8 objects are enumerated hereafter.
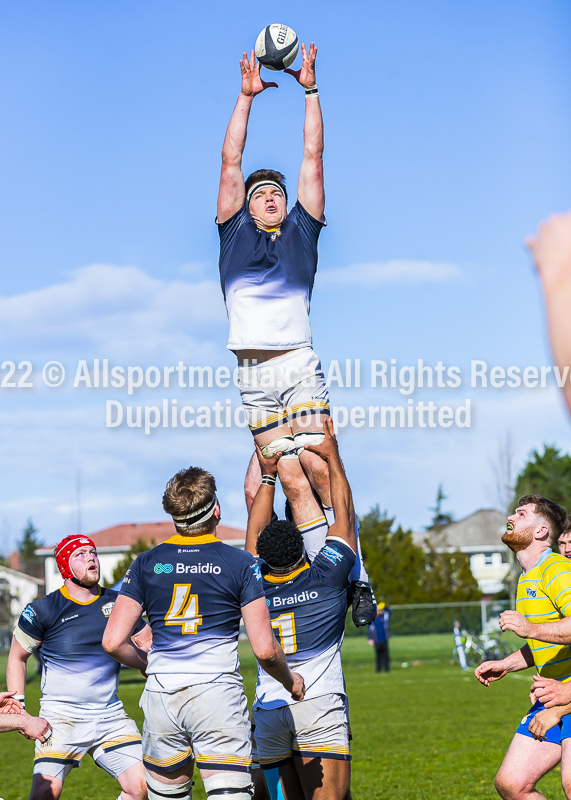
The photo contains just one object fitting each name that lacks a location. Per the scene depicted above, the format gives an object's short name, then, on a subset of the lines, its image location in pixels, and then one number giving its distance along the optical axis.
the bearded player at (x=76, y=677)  8.05
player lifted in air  7.48
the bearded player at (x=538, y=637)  6.58
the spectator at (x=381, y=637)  34.28
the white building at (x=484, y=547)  90.56
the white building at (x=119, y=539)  77.12
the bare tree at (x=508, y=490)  65.06
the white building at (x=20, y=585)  81.83
